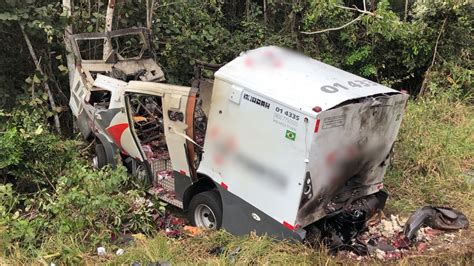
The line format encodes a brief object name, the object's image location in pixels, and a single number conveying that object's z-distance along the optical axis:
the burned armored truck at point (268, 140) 4.16
